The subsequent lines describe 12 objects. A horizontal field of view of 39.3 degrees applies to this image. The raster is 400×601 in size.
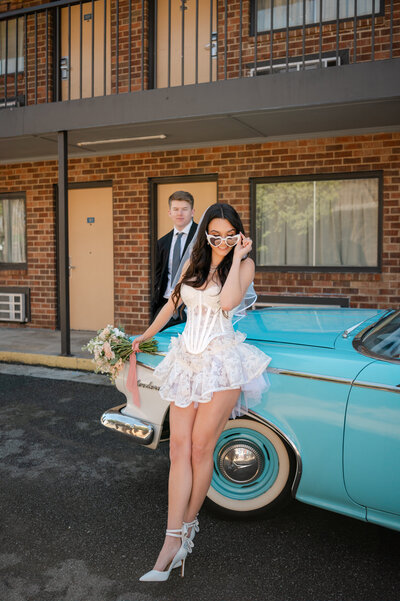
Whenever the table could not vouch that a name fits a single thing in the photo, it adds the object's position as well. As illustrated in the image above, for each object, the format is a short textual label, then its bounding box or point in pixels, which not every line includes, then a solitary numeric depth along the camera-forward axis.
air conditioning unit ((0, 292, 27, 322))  9.55
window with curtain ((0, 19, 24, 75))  9.58
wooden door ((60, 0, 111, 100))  8.99
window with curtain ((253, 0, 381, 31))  7.35
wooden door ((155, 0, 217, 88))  8.28
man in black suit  4.41
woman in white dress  2.68
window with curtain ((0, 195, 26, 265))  9.83
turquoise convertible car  2.56
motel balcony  5.70
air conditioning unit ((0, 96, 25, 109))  9.44
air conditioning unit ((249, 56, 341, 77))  7.47
